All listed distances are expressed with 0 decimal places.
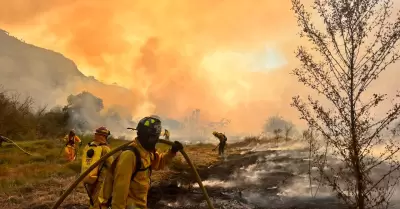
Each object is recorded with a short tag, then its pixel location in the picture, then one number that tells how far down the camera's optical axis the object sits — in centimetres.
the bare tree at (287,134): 4272
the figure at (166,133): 3180
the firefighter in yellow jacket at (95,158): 814
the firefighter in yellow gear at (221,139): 2910
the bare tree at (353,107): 711
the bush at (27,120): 3347
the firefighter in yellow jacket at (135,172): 481
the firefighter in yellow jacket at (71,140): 1635
